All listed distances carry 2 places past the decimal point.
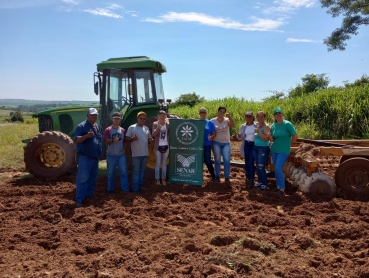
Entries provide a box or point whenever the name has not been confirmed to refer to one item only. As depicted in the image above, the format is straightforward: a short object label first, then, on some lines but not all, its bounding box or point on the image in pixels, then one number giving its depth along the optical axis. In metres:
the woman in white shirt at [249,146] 7.06
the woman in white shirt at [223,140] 7.29
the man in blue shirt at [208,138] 7.25
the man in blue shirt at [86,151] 6.07
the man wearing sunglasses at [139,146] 6.81
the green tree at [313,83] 25.86
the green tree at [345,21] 21.75
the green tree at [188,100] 31.67
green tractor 7.93
